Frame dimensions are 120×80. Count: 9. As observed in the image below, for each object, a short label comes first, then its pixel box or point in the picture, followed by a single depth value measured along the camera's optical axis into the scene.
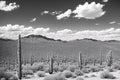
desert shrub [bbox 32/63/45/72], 29.62
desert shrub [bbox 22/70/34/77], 23.94
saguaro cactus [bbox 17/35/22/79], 18.45
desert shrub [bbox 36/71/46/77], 21.92
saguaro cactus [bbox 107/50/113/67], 36.12
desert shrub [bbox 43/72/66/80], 16.03
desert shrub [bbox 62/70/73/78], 20.53
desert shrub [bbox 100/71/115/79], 19.30
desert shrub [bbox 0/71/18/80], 17.79
